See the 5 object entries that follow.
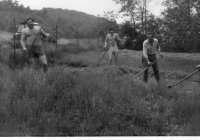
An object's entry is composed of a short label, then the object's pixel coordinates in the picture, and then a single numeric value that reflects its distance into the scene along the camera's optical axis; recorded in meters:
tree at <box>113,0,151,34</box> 17.90
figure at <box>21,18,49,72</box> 10.09
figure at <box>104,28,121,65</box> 13.79
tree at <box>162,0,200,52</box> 17.30
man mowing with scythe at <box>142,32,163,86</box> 10.44
